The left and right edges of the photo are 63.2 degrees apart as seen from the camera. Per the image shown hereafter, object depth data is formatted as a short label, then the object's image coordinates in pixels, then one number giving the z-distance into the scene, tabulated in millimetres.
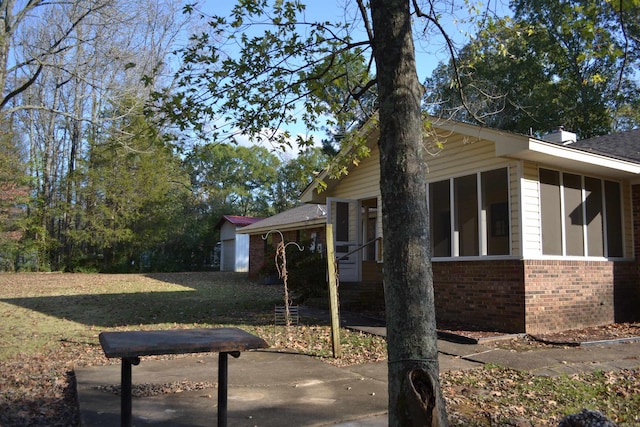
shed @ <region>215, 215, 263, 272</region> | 31562
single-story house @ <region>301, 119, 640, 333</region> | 9570
